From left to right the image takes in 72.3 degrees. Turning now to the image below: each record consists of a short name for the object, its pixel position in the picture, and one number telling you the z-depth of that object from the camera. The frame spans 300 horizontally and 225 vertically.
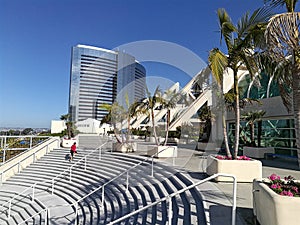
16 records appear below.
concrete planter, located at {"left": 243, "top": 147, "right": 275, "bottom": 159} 12.87
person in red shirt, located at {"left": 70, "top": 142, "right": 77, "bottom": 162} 13.96
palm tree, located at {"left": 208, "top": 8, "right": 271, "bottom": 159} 4.88
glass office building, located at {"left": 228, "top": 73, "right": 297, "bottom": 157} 13.41
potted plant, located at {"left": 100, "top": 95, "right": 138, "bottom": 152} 14.10
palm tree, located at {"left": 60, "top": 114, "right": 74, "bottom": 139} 22.91
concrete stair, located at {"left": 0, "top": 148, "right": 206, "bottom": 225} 5.14
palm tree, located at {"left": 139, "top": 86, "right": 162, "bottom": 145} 11.58
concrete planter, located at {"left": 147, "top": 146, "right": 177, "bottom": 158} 10.84
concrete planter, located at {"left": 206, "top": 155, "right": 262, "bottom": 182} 6.38
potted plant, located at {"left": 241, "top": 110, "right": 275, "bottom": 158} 12.92
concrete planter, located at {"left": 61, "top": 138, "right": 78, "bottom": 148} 17.44
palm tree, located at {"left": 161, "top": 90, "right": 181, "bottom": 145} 11.91
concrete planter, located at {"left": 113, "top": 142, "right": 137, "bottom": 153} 14.04
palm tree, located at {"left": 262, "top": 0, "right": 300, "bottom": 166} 3.30
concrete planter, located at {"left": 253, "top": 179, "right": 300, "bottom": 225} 2.85
